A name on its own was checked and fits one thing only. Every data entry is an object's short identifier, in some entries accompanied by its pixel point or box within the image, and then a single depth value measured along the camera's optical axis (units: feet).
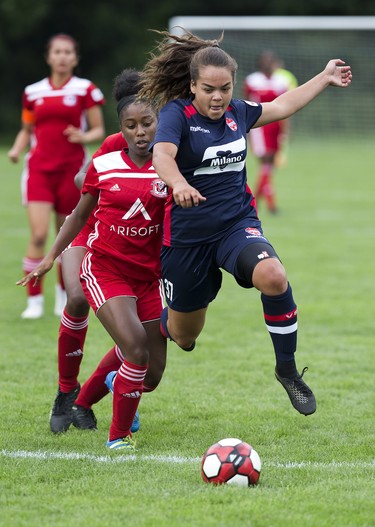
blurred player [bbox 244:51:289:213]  115.34
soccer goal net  159.63
